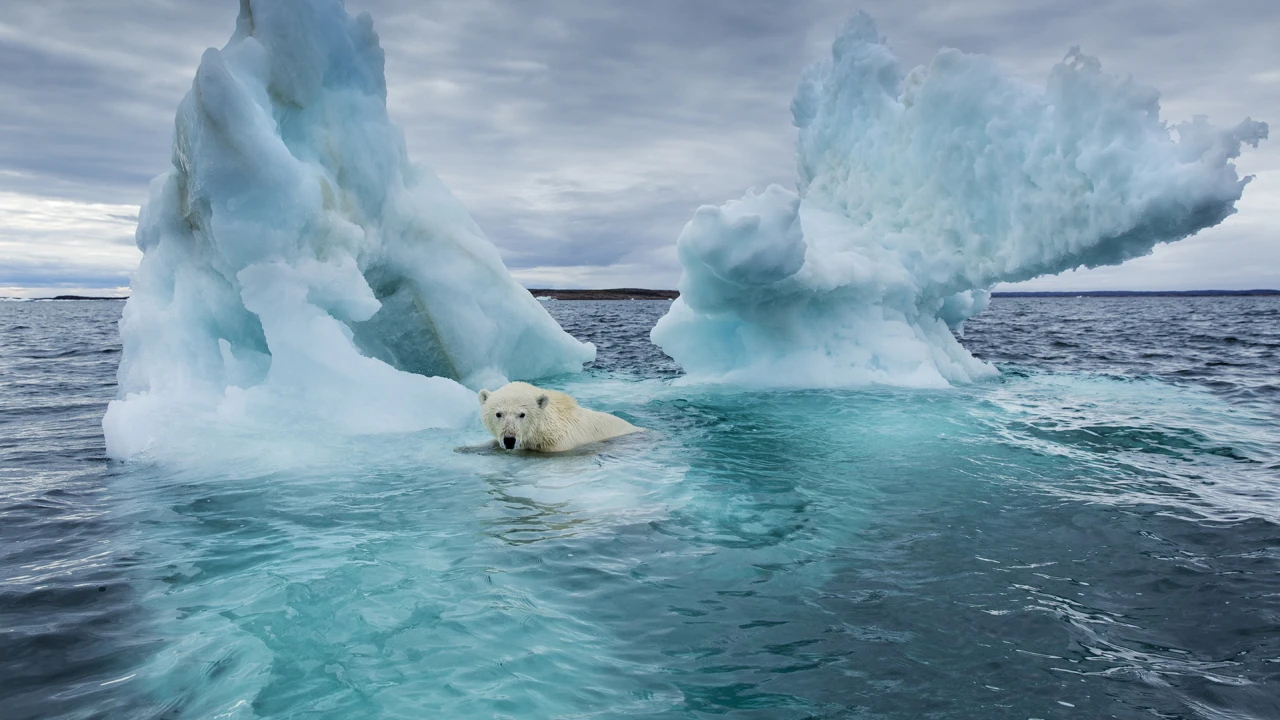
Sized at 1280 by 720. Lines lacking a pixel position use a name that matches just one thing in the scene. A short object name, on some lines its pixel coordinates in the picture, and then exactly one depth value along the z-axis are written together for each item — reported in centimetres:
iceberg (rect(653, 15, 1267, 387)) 1151
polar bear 843
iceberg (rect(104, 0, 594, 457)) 895
